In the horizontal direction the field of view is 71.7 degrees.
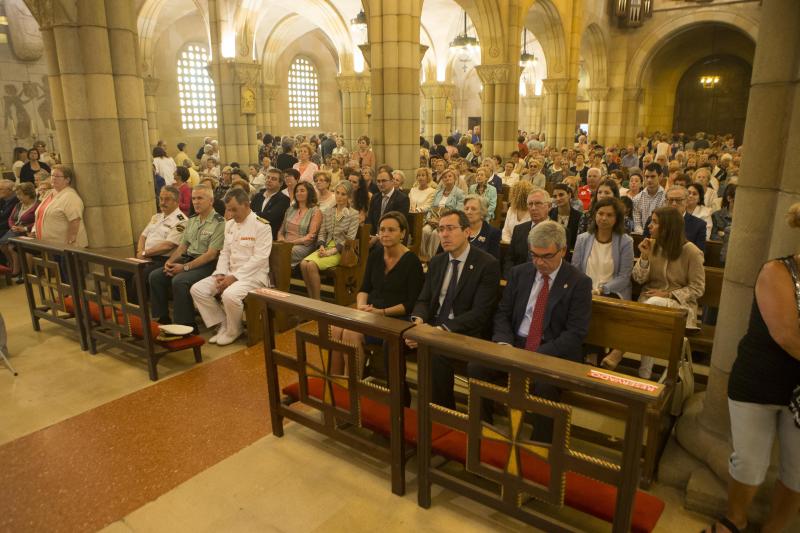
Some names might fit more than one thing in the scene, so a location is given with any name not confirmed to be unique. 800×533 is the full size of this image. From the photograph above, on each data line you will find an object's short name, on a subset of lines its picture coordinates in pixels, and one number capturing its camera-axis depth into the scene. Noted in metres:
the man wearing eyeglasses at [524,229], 5.11
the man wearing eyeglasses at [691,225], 5.10
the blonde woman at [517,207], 6.43
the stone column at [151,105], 19.97
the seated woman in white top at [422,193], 8.16
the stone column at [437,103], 23.62
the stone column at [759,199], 2.74
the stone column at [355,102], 19.91
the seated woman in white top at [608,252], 4.38
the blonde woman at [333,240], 6.11
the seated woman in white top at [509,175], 10.88
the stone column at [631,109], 22.08
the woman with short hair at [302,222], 6.40
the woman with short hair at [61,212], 6.52
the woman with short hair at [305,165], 9.58
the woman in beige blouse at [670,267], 4.22
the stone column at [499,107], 14.73
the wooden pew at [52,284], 5.13
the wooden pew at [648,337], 3.14
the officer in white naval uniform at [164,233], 5.99
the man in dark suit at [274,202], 6.79
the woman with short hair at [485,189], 8.20
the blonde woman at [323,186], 7.23
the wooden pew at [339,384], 3.01
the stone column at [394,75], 9.67
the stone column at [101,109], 6.37
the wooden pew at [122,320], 4.63
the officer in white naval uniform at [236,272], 5.45
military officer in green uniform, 5.70
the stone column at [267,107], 25.61
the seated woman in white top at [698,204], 5.94
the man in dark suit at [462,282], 3.74
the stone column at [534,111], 29.83
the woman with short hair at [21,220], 7.41
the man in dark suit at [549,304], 3.37
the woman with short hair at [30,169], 9.91
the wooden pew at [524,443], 2.30
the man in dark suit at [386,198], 7.39
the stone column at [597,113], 22.41
